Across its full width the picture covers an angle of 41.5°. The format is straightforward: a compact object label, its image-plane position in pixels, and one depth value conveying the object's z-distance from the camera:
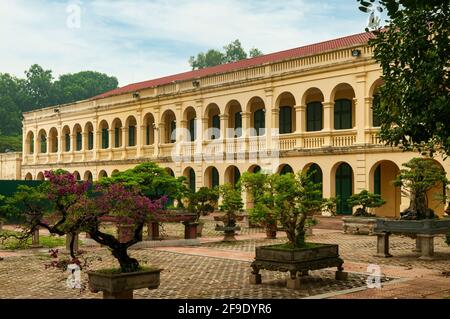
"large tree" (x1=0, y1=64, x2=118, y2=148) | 73.12
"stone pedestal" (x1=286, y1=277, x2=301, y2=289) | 10.20
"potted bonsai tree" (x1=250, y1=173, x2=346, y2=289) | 10.29
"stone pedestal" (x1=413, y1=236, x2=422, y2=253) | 15.31
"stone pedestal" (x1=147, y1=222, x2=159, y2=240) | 18.78
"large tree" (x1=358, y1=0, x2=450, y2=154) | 10.09
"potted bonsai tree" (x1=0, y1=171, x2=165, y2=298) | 7.91
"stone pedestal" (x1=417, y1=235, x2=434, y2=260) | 14.15
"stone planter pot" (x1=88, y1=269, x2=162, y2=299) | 7.91
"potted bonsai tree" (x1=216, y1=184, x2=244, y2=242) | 19.20
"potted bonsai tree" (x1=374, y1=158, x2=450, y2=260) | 14.32
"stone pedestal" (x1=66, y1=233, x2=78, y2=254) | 16.29
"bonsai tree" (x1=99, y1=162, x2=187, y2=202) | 19.00
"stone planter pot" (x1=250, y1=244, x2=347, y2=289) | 10.23
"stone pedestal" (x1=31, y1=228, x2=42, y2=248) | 17.98
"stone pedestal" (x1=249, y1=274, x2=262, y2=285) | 10.76
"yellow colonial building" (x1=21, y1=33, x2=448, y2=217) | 25.89
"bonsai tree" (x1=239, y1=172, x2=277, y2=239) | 10.95
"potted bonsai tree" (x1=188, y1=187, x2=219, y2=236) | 21.78
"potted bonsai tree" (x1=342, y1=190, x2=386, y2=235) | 21.44
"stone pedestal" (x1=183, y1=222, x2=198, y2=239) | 18.78
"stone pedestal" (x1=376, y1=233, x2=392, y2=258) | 14.70
